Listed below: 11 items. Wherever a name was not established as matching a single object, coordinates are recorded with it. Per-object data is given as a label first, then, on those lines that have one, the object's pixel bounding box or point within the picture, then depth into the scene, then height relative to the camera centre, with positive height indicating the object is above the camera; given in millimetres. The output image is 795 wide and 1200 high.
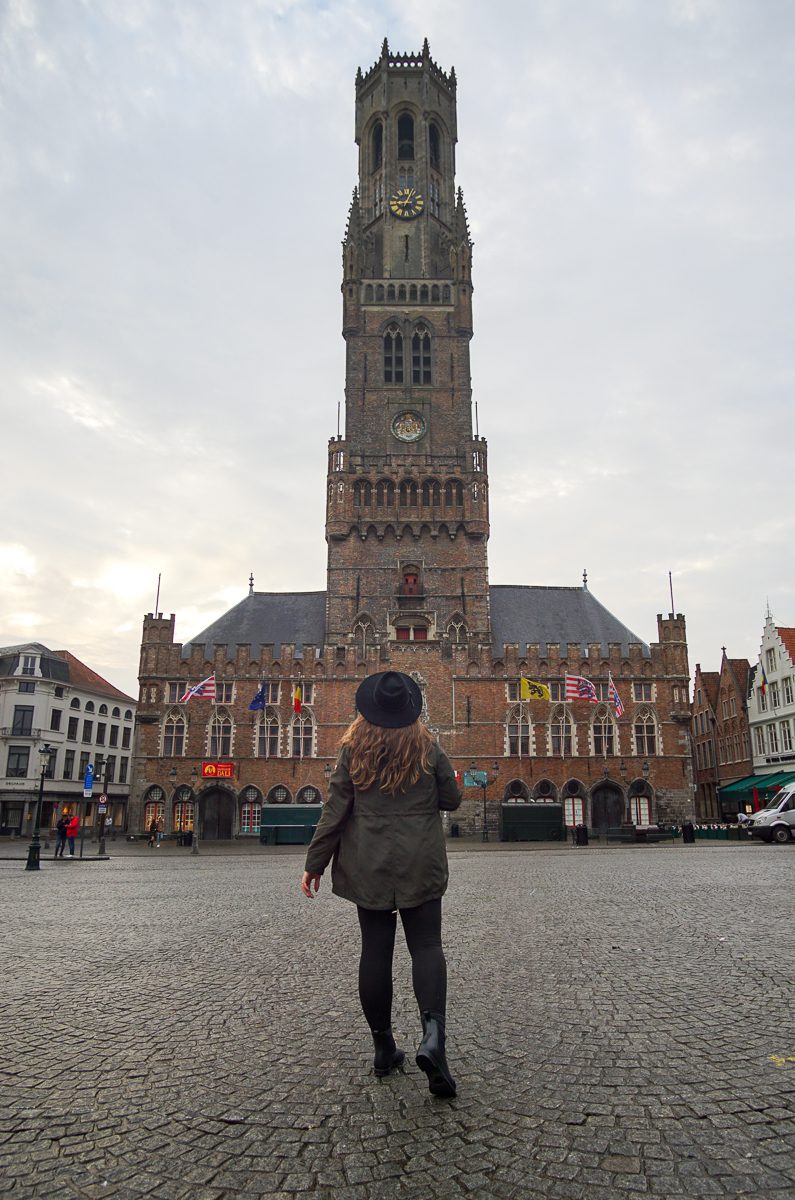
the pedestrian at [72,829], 27188 -647
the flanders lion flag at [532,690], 41344 +6030
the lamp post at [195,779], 44759 +1677
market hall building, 45188 +8824
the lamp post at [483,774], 43875 +1979
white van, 30750 -274
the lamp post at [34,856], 21156 -1177
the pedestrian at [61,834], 27281 -792
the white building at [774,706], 49366 +6572
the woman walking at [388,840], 4426 -160
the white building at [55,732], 54062 +5458
